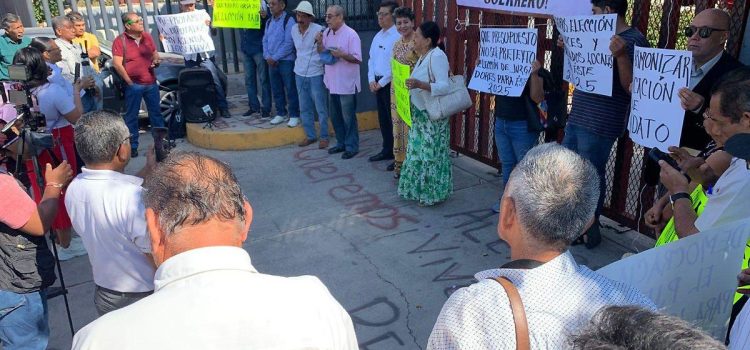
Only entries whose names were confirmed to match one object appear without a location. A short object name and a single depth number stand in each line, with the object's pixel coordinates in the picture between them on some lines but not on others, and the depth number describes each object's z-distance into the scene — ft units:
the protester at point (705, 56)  10.62
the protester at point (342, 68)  21.15
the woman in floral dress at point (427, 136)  16.01
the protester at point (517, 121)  14.92
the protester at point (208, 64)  26.03
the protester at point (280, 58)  23.57
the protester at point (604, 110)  12.27
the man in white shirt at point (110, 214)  7.84
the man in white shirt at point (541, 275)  4.55
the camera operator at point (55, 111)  13.62
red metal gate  12.91
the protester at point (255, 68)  25.59
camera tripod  10.55
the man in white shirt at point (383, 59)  19.39
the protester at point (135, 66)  22.52
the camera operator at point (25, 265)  8.18
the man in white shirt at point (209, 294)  3.86
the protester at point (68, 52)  19.88
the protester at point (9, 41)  21.22
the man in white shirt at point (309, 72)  22.24
